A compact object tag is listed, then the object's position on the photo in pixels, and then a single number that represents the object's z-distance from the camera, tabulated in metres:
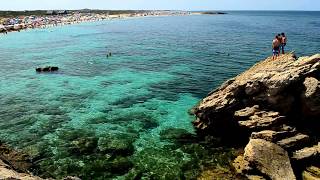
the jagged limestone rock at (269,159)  16.50
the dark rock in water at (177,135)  22.12
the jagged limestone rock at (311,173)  16.86
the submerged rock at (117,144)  20.53
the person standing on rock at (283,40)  28.98
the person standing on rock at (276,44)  28.28
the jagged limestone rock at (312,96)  19.30
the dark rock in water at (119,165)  18.27
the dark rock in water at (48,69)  42.86
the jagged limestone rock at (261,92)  20.25
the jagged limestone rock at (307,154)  17.87
